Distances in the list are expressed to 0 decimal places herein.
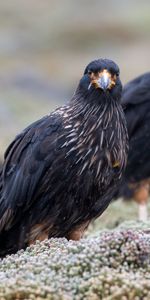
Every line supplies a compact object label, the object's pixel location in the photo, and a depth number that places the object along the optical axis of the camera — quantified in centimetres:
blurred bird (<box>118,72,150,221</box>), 2533
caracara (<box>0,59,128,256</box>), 1639
